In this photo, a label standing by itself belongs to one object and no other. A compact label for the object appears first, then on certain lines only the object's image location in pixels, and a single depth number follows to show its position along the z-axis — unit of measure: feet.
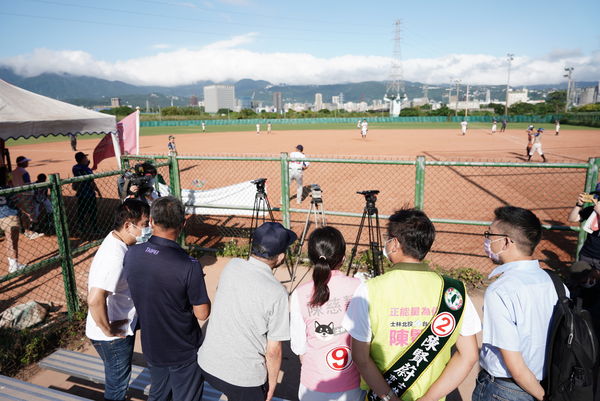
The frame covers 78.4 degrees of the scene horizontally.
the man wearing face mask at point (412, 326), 6.77
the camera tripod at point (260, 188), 20.34
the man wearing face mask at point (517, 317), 7.00
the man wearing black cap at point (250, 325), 7.50
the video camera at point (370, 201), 16.49
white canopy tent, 22.68
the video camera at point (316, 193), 21.18
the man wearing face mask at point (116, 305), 9.27
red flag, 27.68
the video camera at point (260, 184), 20.33
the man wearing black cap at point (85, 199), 27.94
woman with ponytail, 7.46
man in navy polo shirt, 8.46
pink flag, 27.66
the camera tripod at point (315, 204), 19.67
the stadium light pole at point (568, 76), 234.58
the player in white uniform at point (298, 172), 37.83
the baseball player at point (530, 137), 66.28
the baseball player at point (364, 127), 117.57
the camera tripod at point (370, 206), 16.49
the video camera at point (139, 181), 20.02
